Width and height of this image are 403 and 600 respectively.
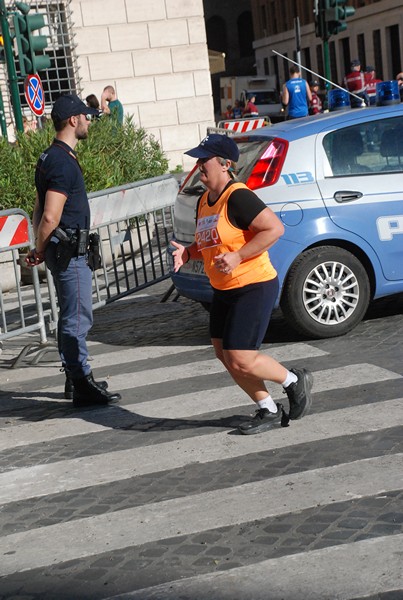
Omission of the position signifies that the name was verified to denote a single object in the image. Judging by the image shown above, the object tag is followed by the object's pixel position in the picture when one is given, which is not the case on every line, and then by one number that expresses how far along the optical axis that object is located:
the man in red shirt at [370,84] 30.55
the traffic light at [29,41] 19.39
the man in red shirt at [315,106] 31.98
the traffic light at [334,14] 22.89
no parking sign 20.86
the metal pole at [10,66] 18.31
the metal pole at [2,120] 24.83
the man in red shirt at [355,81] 27.75
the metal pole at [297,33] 29.96
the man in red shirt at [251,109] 39.54
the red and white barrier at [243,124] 21.47
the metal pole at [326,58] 23.25
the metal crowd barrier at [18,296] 9.27
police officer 7.33
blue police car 8.71
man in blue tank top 23.72
